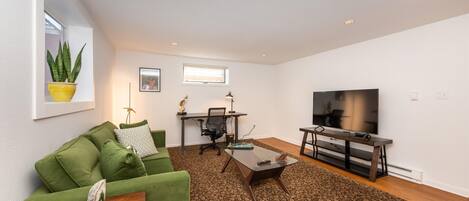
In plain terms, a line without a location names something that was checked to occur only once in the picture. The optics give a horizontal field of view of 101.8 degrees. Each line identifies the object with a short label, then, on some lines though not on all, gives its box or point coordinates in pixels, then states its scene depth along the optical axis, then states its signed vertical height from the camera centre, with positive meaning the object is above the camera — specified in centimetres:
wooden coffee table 213 -77
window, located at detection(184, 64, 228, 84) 466 +58
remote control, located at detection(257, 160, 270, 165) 219 -75
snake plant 150 +22
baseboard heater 260 -104
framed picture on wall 412 +36
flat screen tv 286 -18
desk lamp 482 +2
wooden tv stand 267 -87
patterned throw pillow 228 -54
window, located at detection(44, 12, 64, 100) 180 +62
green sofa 110 -57
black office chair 397 -61
